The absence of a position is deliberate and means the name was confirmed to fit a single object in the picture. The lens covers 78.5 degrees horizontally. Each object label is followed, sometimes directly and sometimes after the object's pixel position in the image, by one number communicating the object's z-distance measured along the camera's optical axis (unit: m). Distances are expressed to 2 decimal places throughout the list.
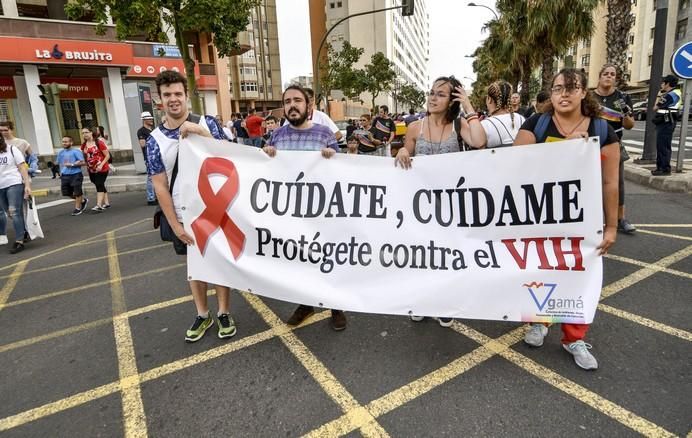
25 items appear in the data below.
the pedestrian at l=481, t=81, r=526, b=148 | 3.80
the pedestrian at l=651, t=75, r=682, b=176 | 7.19
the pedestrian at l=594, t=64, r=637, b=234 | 4.93
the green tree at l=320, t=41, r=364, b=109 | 37.34
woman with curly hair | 2.62
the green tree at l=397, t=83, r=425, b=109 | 77.76
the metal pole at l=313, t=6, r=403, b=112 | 19.16
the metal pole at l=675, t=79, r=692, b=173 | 7.39
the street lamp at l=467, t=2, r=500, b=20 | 29.37
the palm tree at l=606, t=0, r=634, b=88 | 11.38
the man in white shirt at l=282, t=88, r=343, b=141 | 5.84
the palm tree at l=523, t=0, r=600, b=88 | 13.91
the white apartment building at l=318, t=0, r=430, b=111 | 75.88
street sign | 7.15
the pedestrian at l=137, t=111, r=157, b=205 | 10.62
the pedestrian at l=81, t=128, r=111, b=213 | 8.73
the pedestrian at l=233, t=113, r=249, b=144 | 14.41
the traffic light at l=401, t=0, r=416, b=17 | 15.22
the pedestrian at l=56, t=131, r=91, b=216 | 8.50
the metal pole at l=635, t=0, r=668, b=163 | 8.52
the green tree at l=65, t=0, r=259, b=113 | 11.11
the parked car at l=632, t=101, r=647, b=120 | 27.11
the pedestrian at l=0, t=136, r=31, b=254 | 5.99
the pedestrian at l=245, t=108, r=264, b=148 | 13.57
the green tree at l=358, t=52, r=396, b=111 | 42.34
